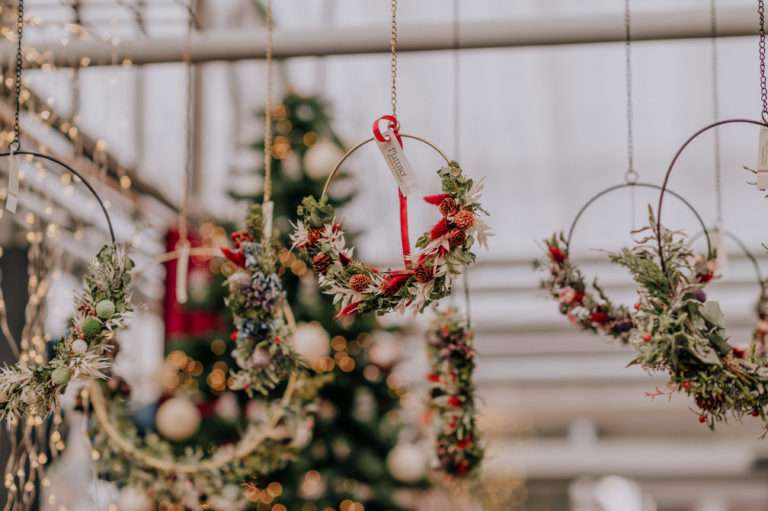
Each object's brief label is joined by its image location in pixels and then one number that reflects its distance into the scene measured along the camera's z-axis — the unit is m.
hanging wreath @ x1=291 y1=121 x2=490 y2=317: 2.39
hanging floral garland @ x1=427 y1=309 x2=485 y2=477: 3.48
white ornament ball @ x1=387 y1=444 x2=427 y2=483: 5.33
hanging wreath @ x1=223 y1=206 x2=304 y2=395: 3.03
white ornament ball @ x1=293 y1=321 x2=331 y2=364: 4.79
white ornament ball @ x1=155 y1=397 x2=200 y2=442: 5.02
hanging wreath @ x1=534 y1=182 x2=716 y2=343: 3.20
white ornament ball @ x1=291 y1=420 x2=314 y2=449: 3.47
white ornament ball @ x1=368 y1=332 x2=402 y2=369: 5.29
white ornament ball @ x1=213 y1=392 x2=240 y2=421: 5.21
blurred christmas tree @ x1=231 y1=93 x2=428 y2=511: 5.14
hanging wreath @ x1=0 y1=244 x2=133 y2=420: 2.50
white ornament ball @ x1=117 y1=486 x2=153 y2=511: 3.66
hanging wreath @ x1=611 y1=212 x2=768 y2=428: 2.38
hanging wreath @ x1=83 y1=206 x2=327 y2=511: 3.47
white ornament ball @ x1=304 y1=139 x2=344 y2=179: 5.15
